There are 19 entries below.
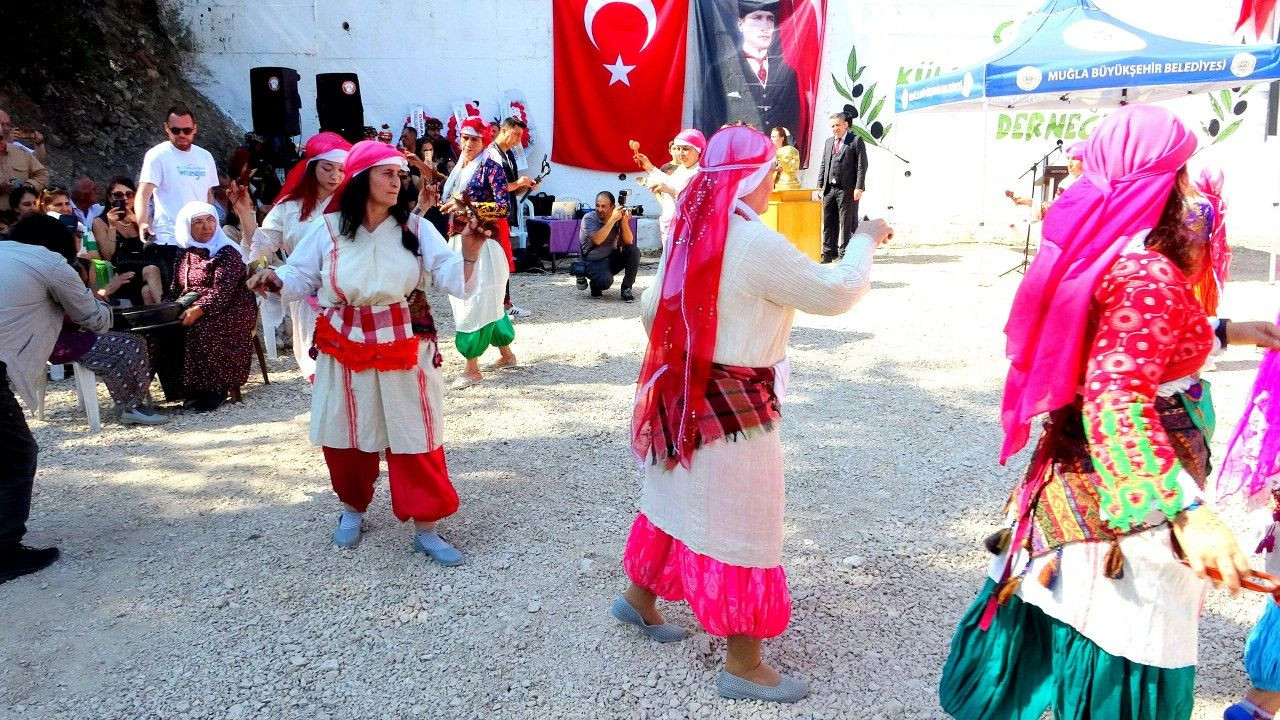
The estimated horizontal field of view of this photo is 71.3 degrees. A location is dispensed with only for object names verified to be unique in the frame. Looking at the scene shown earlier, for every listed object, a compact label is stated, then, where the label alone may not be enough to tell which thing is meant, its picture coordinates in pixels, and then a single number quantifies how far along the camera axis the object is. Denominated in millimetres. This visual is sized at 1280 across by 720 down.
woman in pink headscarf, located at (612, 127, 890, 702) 2418
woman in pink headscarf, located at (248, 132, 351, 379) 4668
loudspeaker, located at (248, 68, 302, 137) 11648
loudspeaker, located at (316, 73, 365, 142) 12055
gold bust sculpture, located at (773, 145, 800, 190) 9930
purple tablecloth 11633
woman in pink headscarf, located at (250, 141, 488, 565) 3445
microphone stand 10401
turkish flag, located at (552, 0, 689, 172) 12812
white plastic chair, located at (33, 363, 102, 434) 5449
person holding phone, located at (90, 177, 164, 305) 6316
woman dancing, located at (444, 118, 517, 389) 6152
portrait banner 12727
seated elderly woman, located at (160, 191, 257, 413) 5910
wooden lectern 9742
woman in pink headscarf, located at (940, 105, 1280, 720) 1769
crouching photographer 9625
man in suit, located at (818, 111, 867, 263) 11609
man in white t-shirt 6668
